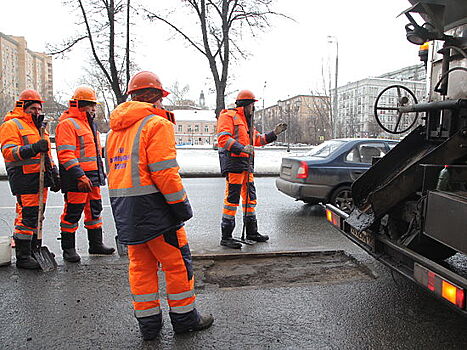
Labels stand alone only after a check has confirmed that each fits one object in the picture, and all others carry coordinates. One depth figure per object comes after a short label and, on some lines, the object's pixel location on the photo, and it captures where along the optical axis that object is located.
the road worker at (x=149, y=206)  2.66
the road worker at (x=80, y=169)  4.20
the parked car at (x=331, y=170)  7.05
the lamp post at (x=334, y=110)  22.48
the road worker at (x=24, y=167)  4.04
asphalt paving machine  2.50
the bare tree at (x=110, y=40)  14.34
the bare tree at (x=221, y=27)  13.95
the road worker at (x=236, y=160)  4.84
